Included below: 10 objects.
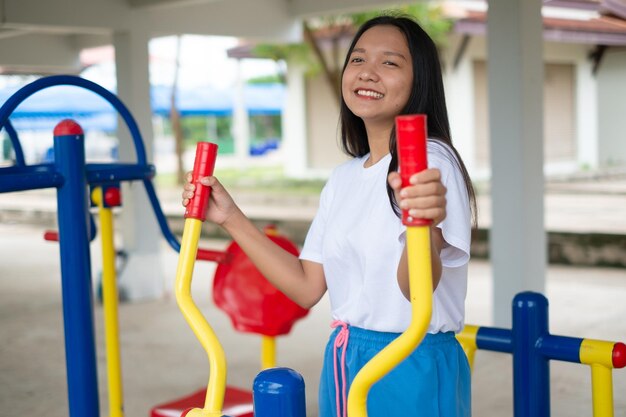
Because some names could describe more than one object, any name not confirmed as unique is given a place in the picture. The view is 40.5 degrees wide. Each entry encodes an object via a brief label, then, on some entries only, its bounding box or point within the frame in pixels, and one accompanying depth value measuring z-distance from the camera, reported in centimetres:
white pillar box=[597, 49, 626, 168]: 1228
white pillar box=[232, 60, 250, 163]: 1600
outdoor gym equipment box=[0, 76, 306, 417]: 194
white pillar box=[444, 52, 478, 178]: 1162
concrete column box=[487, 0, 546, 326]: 423
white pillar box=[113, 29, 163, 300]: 571
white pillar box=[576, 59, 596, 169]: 1298
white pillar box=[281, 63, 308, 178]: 1311
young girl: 135
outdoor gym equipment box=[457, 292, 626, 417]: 179
